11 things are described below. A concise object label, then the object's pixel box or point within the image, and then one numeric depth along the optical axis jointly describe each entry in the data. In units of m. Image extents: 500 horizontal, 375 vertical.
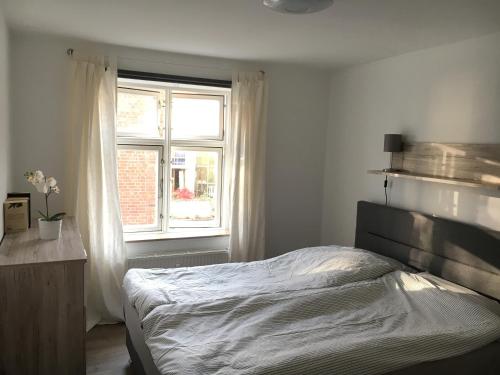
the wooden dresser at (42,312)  2.20
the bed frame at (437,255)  2.19
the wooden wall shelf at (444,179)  2.53
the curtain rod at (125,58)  3.28
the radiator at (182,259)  3.64
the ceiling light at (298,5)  2.06
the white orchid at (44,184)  2.70
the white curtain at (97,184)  3.32
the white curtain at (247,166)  3.85
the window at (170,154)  3.71
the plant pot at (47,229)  2.70
